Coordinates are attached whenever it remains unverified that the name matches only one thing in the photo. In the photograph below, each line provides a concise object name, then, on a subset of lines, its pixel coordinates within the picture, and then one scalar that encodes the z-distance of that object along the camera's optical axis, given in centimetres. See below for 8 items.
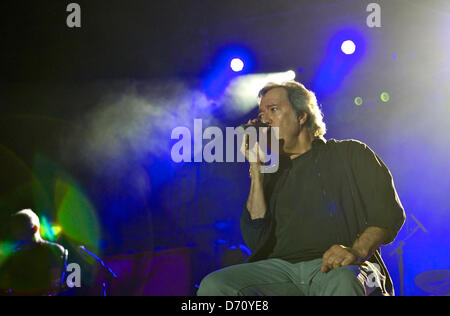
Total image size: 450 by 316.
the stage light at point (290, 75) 473
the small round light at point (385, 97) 468
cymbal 425
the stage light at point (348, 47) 447
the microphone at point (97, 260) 390
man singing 190
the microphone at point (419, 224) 466
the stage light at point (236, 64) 470
